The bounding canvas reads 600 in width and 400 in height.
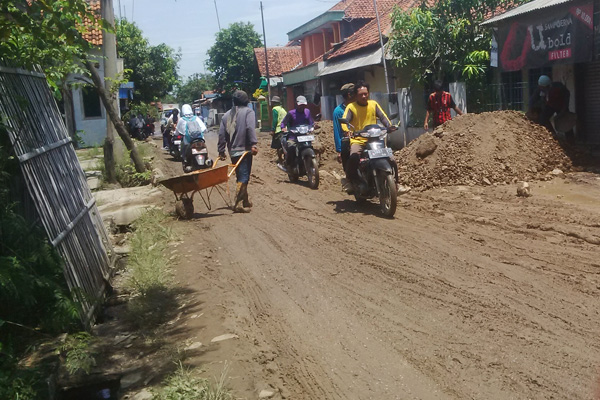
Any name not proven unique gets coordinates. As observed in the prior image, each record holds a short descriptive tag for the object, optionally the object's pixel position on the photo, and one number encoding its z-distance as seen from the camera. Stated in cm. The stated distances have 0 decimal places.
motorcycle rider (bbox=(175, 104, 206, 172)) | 1612
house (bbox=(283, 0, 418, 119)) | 2550
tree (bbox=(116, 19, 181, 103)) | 4388
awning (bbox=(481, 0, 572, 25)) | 1431
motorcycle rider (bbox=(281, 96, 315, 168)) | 1444
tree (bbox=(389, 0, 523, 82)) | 1827
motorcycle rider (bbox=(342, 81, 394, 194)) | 1051
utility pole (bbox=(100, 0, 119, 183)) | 1548
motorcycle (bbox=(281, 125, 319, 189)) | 1359
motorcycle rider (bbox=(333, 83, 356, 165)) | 1097
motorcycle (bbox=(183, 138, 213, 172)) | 1543
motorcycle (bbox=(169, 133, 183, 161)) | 2267
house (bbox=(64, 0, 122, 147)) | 2803
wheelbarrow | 1038
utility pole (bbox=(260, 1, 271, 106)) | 4625
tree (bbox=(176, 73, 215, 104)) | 10300
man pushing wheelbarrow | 1129
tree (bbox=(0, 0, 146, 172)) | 581
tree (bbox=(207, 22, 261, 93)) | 5966
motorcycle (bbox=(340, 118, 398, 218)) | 972
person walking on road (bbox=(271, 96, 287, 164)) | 1712
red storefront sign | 1364
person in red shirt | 1489
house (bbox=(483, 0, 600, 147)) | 1370
